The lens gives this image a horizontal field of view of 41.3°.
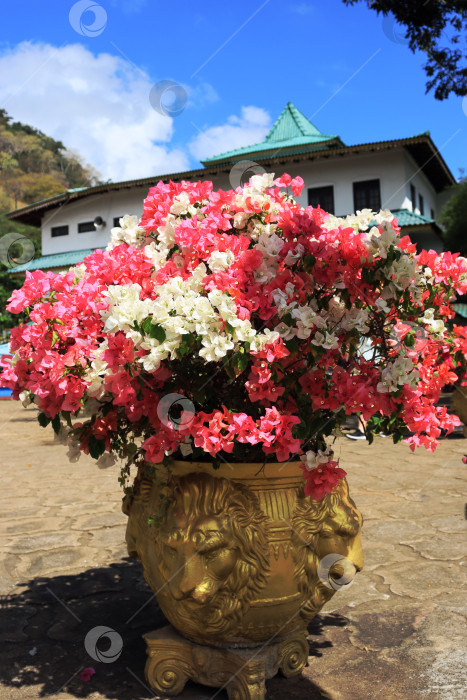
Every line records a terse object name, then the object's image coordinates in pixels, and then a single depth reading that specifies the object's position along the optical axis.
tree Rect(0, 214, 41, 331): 27.06
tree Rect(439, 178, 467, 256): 17.14
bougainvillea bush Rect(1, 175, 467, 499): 1.98
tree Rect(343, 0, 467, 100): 6.76
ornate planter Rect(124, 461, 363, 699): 2.20
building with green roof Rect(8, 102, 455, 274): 18.66
